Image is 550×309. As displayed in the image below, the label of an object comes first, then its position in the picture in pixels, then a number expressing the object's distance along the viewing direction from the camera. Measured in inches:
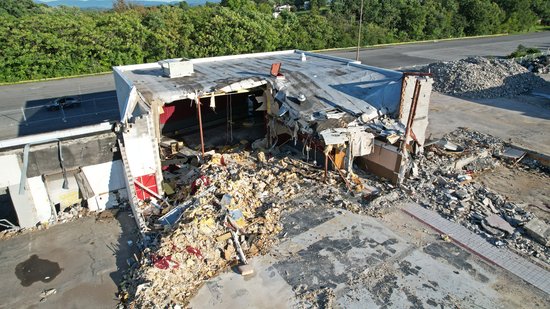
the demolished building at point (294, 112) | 529.3
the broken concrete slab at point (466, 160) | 620.8
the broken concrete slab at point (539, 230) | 431.5
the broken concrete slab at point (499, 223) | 452.1
